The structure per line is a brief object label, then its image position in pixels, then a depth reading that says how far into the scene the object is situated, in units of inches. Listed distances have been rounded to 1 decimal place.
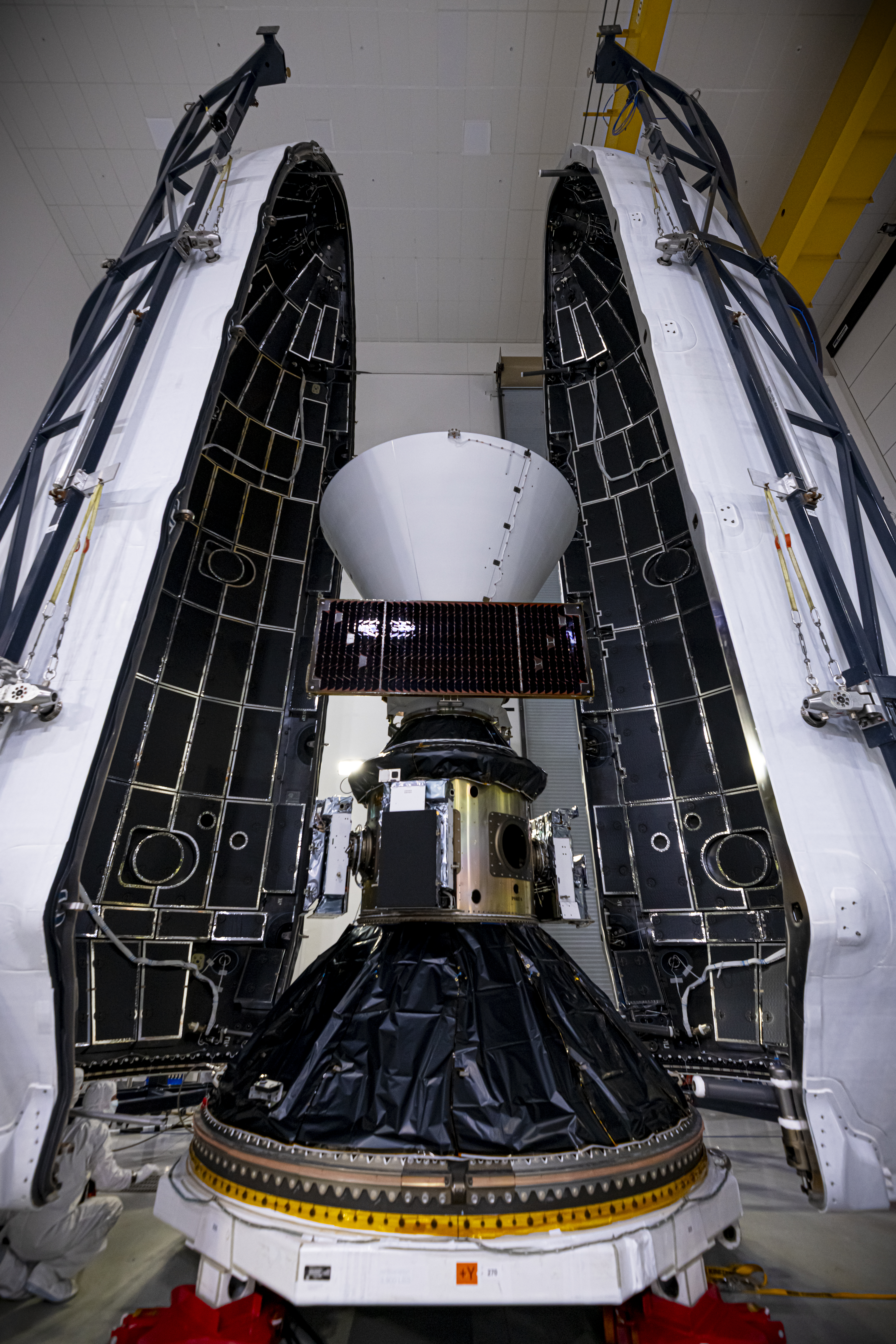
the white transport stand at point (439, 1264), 77.9
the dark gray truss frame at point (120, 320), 114.5
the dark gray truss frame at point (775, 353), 109.7
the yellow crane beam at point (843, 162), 251.8
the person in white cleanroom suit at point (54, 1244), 101.3
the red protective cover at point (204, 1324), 81.0
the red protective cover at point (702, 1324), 81.4
